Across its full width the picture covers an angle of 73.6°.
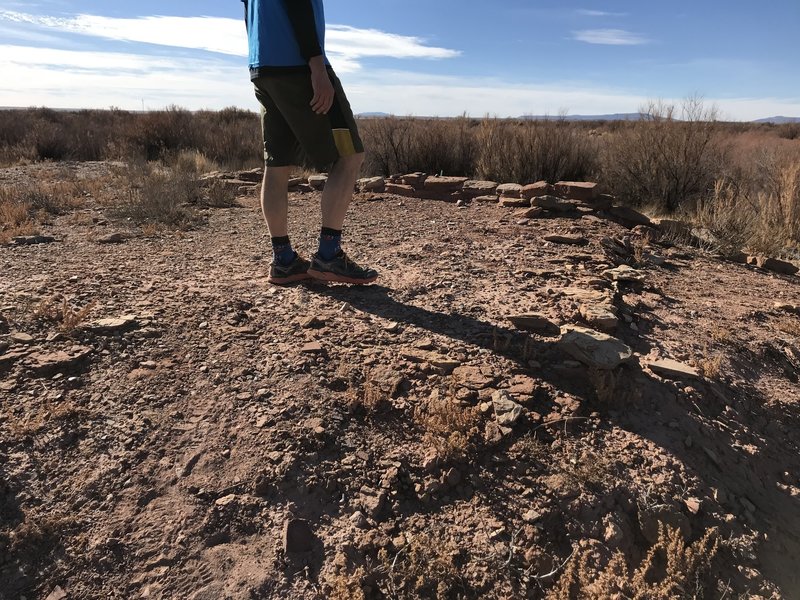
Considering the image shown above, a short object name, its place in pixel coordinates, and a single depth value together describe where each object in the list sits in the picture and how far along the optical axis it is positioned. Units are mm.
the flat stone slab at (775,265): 4074
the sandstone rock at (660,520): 1760
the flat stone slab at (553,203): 4723
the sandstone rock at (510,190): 5334
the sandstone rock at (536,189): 5000
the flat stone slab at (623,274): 3287
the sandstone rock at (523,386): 2143
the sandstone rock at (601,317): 2545
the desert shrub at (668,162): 6203
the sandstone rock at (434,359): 2279
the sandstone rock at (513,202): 5035
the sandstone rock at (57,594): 1518
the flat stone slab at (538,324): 2516
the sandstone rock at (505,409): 2004
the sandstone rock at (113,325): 2449
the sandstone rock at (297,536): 1637
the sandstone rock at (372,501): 1743
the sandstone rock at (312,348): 2391
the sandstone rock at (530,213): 4691
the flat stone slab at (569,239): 3943
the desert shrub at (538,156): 6621
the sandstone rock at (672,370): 2301
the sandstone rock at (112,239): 4047
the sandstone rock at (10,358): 2180
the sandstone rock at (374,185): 6191
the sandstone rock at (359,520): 1707
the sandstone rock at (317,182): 6341
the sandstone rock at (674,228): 4527
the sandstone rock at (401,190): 5906
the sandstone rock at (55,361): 2180
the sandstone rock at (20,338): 2320
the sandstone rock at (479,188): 5605
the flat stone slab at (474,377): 2178
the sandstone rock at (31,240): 3879
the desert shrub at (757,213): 4562
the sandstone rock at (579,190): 4863
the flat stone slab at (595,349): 2223
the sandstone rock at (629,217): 4742
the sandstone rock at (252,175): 7231
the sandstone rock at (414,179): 6018
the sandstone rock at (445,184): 5797
